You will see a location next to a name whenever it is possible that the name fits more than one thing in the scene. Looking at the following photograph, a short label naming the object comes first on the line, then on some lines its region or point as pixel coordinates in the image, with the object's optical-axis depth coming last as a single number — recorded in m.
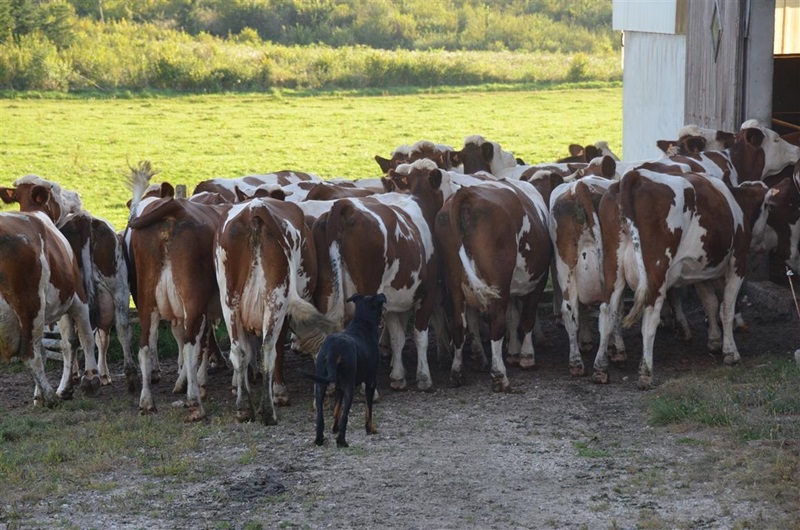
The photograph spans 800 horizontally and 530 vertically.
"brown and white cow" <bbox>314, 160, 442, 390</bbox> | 11.23
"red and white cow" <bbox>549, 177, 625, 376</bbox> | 12.04
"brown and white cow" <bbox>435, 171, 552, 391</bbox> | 11.73
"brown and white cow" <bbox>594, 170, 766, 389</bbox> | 11.41
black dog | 9.08
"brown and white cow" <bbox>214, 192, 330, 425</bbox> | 10.38
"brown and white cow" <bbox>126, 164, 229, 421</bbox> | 10.76
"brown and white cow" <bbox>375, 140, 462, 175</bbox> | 15.67
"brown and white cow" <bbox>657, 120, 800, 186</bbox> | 14.39
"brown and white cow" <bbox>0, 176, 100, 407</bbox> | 10.89
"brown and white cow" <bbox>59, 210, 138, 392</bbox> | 12.19
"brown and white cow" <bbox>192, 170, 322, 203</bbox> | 14.96
